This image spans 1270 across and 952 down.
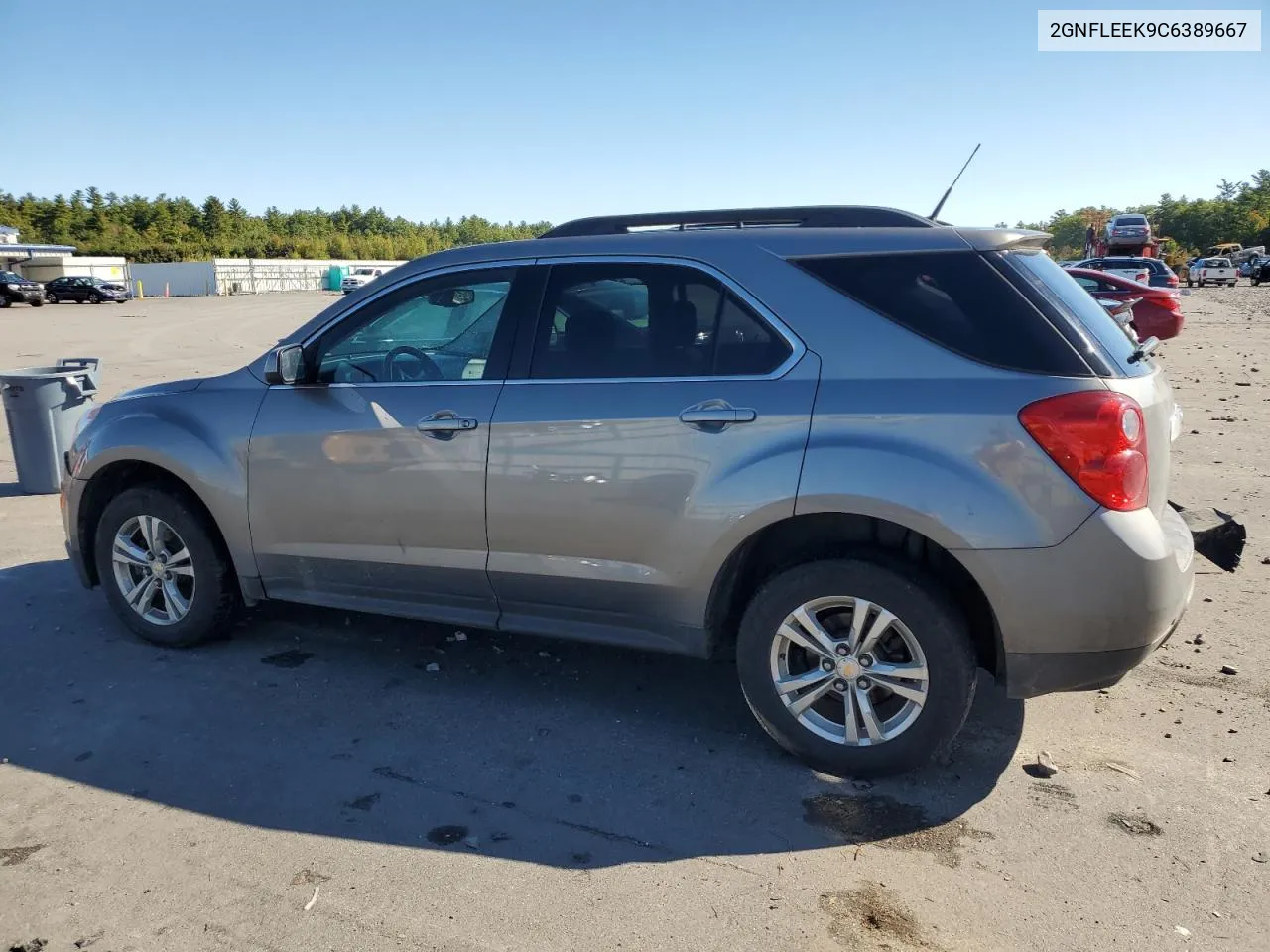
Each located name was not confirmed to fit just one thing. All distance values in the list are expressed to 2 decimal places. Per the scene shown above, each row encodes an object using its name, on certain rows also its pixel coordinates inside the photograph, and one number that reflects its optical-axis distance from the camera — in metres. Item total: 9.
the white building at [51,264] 62.44
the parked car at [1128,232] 36.81
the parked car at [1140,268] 25.61
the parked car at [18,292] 46.75
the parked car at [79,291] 50.97
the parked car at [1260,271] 52.00
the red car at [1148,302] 17.25
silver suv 3.20
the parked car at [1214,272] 54.47
